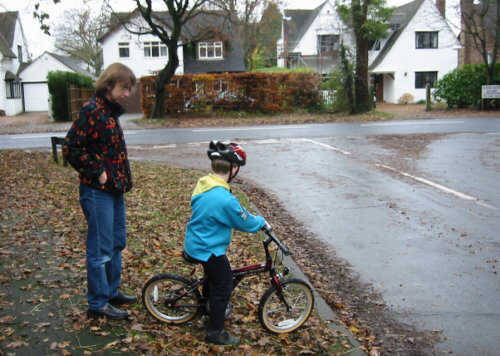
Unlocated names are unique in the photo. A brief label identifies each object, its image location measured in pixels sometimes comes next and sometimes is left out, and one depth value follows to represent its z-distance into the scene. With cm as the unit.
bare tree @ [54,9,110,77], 6047
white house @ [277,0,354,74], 5256
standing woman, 418
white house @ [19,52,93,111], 5047
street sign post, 3128
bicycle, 445
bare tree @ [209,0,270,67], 5397
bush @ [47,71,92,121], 3164
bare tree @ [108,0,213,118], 2958
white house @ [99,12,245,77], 4973
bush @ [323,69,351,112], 3097
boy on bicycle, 404
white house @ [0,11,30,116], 4506
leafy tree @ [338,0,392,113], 3056
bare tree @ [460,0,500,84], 3197
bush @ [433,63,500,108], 3247
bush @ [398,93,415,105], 4572
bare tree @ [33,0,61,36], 1274
